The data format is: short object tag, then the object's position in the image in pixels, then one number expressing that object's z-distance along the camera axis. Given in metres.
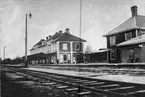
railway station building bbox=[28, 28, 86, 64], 44.84
